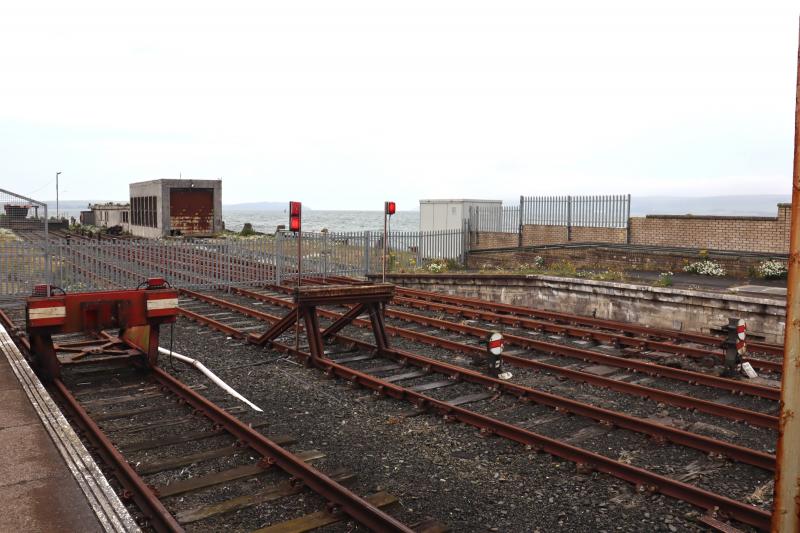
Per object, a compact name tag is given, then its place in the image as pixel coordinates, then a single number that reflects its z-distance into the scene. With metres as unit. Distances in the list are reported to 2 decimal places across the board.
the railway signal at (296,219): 11.11
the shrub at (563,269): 19.48
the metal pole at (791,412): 2.89
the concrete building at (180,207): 38.47
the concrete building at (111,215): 52.39
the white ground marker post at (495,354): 9.74
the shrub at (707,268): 18.78
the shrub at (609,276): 17.52
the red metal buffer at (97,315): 8.68
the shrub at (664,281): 16.00
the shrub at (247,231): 40.26
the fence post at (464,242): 25.59
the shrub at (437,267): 23.66
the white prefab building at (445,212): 27.42
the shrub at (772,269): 17.59
